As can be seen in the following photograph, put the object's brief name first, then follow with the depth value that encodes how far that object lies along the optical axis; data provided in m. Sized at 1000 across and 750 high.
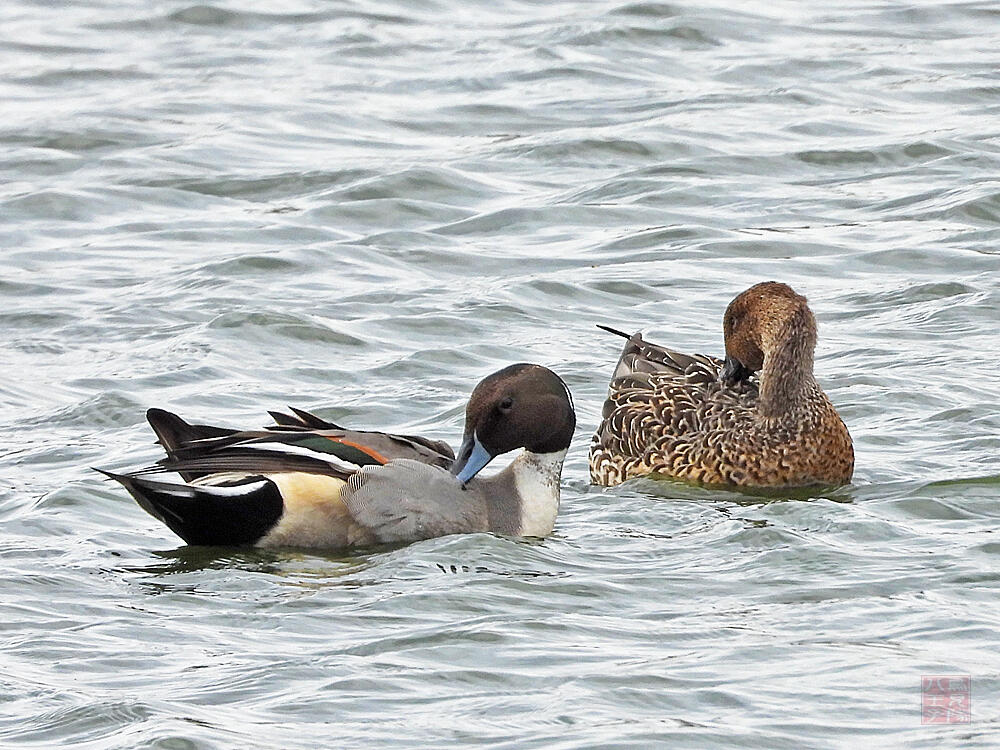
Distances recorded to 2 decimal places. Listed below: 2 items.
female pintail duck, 18.92
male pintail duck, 16.37
